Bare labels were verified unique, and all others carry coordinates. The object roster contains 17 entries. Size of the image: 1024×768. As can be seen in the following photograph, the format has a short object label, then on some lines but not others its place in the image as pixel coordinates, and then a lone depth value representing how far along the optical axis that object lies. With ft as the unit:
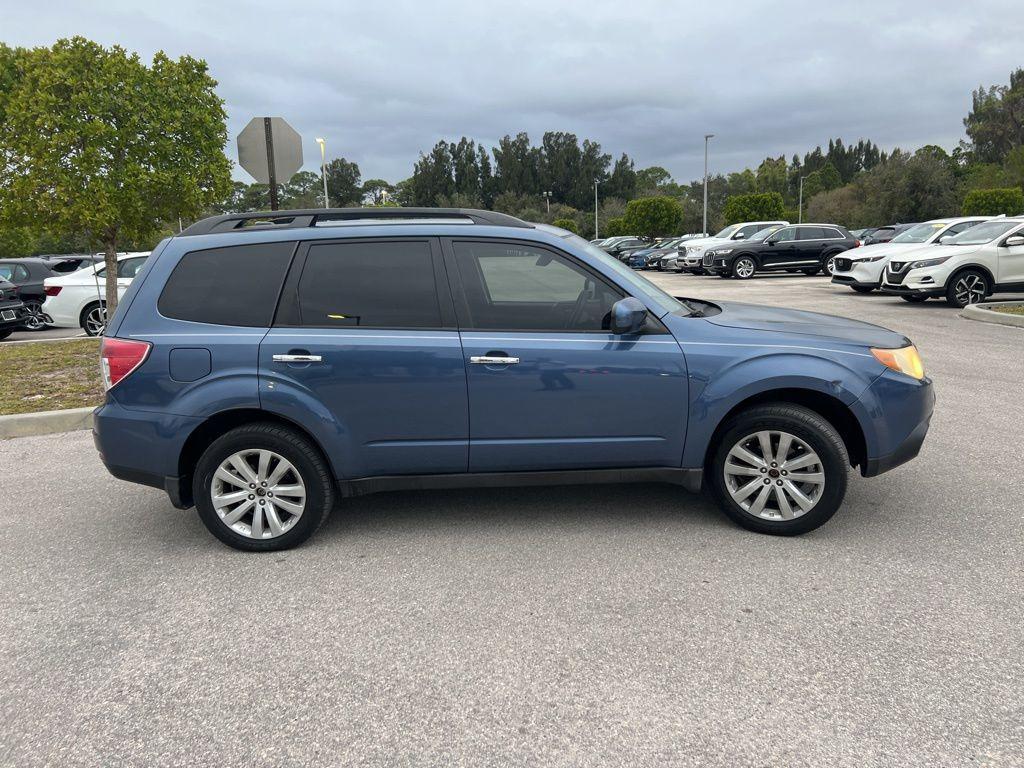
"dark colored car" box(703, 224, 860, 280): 79.05
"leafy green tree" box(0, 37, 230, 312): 30.01
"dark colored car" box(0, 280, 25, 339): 39.88
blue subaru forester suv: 12.59
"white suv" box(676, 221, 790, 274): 86.48
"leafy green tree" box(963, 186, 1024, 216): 123.03
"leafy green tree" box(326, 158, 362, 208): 321.32
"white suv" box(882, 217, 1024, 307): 44.86
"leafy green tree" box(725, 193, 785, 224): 139.85
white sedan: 41.39
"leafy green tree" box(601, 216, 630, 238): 193.47
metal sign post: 29.04
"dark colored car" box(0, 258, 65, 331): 45.52
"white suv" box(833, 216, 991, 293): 52.44
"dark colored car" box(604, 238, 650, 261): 123.03
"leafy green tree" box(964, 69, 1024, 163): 247.09
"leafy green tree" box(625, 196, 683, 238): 178.70
